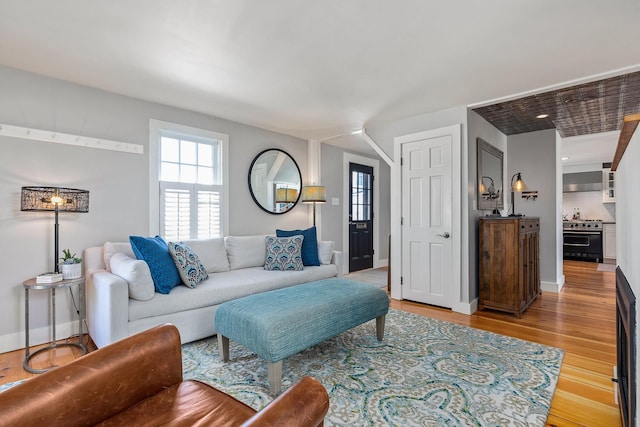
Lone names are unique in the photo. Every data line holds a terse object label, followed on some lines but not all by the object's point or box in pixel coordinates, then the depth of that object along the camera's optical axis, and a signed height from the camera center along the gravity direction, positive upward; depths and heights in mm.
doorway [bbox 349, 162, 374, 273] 5816 -8
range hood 7309 +817
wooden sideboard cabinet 3365 -518
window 3514 +408
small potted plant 2557 -404
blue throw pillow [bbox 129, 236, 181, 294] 2610 -373
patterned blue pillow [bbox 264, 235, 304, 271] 3574 -424
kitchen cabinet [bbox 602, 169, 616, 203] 7195 +725
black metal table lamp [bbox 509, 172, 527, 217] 4125 +399
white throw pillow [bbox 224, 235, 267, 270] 3623 -400
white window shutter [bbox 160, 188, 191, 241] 3518 +45
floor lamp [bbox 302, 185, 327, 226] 4641 +331
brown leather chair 883 -578
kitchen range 6910 -539
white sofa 2344 -626
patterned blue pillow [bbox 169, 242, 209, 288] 2789 -424
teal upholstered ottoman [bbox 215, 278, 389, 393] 1879 -669
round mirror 4391 +521
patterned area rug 1723 -1056
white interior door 3633 -55
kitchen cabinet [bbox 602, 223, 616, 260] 7043 -554
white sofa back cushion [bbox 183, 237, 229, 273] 3316 -385
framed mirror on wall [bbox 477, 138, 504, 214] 3828 +512
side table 2331 -602
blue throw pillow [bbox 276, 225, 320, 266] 3760 -338
